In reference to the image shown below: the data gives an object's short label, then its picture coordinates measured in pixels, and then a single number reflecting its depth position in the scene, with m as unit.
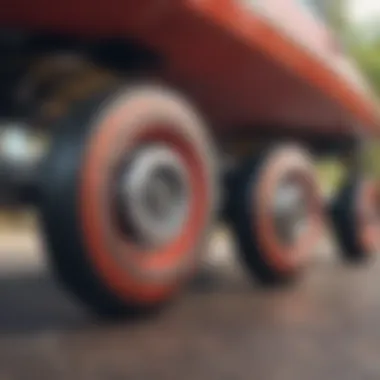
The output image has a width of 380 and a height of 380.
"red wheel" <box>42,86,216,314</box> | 0.33
